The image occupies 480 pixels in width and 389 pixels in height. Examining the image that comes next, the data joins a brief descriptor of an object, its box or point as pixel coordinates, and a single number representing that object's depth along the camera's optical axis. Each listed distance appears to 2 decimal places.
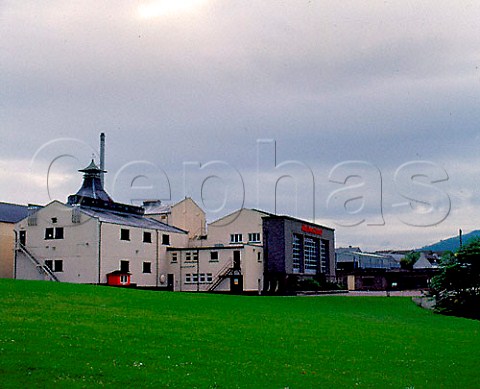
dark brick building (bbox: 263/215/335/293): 78.19
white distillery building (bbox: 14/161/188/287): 65.00
